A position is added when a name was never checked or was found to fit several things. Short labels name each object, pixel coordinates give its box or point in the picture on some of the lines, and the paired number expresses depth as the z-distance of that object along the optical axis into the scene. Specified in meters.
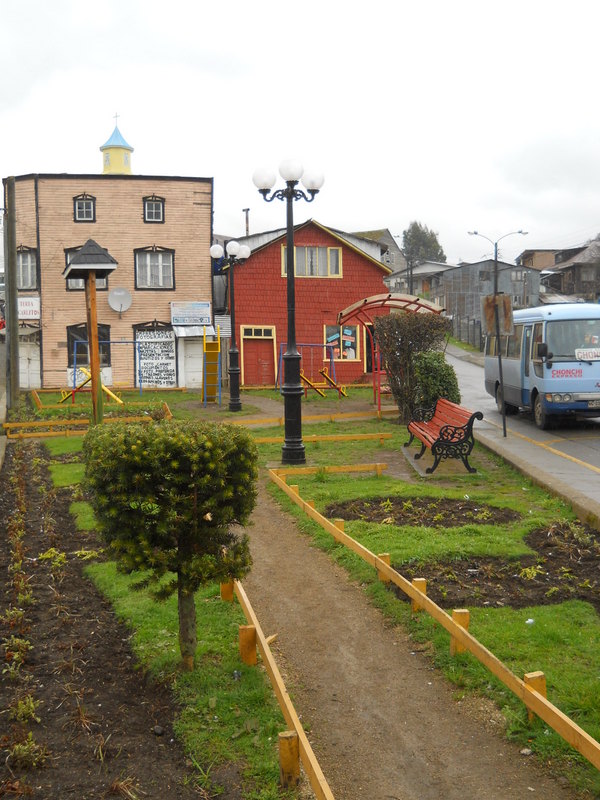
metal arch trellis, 20.95
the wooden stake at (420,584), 6.49
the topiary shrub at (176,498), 5.40
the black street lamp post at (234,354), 22.98
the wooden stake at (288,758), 4.34
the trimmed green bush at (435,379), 17.23
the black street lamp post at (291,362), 13.41
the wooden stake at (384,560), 7.22
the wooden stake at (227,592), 7.07
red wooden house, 33.22
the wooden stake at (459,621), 5.74
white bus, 17.81
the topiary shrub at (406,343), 18.48
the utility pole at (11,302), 23.27
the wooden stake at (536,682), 4.79
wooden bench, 12.60
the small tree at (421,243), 132.12
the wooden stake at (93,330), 11.76
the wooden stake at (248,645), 5.80
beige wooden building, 31.97
